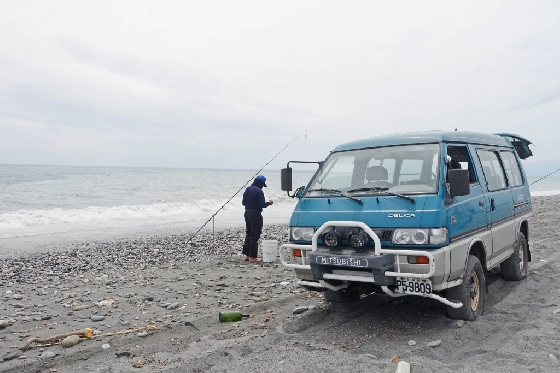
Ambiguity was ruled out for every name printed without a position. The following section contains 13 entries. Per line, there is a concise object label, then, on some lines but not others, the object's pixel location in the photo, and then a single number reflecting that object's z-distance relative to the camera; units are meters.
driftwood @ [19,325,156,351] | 5.51
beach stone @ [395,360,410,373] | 4.27
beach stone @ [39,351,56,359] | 5.13
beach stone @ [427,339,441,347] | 5.01
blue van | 4.98
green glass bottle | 6.22
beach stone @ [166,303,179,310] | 7.14
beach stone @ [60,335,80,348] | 5.50
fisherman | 10.64
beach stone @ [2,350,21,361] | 5.16
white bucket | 10.49
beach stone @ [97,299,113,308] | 7.34
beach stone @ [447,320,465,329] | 5.47
